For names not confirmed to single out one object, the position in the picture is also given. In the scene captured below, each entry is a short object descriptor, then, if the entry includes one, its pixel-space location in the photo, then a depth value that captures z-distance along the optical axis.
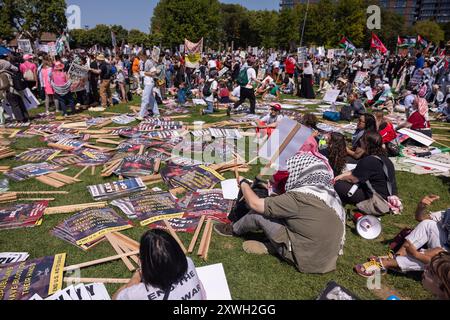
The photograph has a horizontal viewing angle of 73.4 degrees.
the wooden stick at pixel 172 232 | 4.47
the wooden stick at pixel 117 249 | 3.96
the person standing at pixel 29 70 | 13.29
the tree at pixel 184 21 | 54.28
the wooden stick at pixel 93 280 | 3.68
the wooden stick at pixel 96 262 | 3.89
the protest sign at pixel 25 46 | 17.00
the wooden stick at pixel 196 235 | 4.37
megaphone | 4.79
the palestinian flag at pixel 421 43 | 22.72
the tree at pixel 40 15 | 54.03
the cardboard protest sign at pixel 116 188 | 5.71
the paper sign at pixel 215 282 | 3.59
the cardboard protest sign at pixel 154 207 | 5.07
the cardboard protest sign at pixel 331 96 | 15.90
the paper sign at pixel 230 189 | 5.85
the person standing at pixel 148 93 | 11.35
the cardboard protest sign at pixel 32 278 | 3.45
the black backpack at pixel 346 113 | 12.27
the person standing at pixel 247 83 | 12.46
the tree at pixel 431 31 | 103.00
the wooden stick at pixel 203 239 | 4.26
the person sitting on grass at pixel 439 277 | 2.56
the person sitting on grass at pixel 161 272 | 2.49
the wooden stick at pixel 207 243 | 4.23
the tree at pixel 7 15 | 54.97
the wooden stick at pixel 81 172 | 6.68
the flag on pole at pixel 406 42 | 24.26
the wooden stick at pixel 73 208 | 5.20
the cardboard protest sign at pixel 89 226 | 4.44
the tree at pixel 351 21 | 61.88
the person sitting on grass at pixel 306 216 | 3.55
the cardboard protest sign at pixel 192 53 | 18.17
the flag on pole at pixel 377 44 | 21.41
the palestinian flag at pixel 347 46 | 24.88
